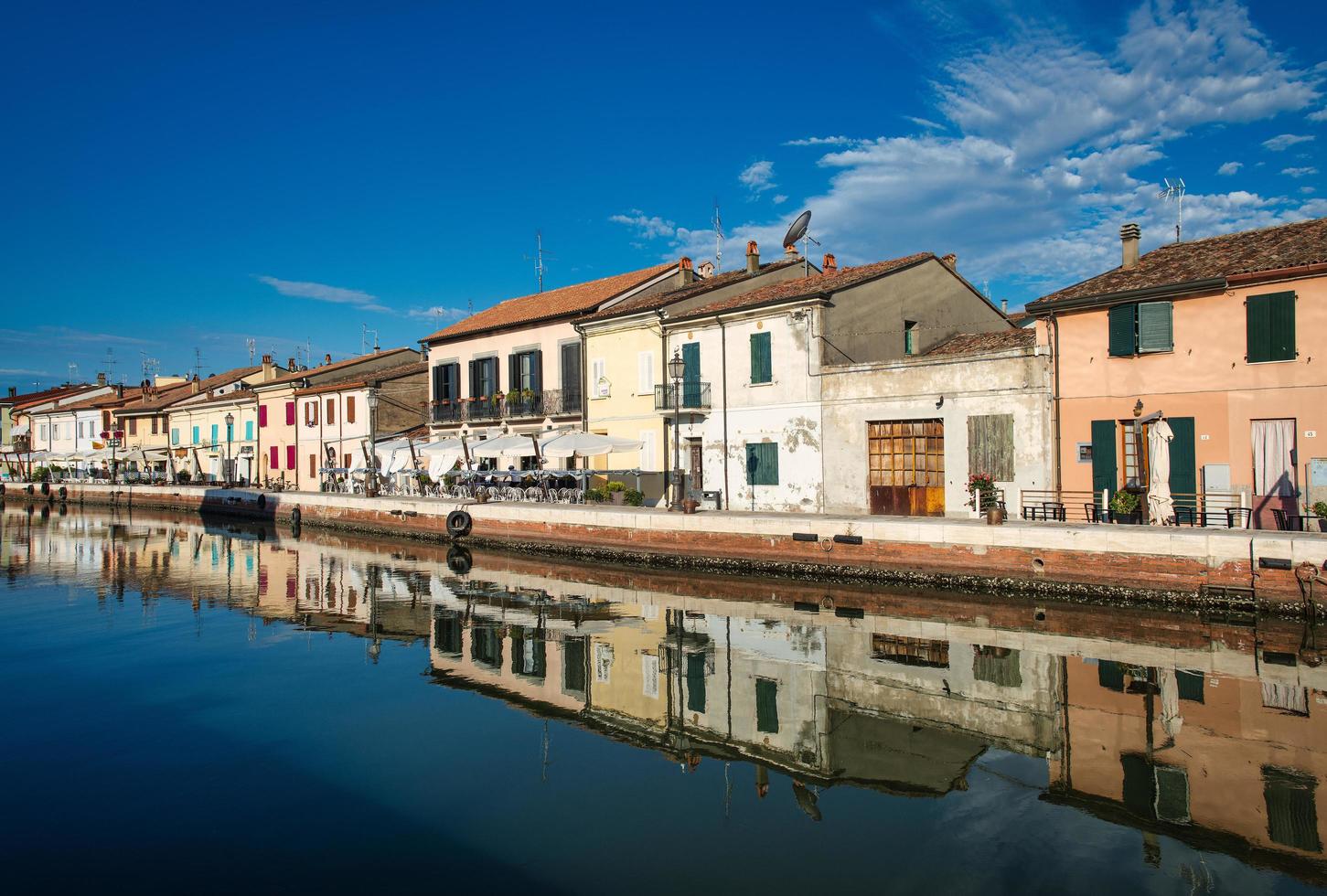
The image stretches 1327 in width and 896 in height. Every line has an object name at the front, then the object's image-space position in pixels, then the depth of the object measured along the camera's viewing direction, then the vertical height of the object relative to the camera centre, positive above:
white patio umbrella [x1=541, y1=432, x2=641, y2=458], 25.72 +0.50
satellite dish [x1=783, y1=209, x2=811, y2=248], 29.42 +8.05
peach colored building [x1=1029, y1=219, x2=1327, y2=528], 16.34 +1.75
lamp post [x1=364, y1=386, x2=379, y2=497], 33.03 +0.79
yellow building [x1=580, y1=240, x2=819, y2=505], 27.14 +3.25
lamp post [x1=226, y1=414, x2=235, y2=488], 50.72 +1.95
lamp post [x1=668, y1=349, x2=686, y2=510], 22.00 +1.58
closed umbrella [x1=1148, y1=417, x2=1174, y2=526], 16.00 -0.41
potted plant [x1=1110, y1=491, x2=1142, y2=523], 16.59 -1.01
